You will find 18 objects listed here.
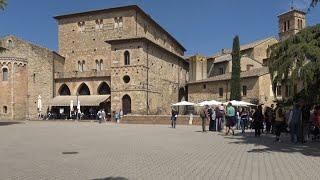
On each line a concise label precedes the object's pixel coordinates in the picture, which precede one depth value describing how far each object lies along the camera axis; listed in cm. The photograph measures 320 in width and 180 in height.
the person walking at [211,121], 1819
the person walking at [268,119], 1634
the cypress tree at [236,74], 3426
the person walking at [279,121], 1266
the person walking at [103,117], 2963
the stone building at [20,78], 3457
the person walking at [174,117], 2101
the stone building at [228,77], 3476
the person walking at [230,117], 1580
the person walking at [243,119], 1730
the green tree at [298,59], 1087
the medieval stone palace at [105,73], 3399
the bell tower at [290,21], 5960
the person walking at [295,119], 1214
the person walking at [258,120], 1460
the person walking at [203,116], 1788
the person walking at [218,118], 1772
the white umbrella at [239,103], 2620
